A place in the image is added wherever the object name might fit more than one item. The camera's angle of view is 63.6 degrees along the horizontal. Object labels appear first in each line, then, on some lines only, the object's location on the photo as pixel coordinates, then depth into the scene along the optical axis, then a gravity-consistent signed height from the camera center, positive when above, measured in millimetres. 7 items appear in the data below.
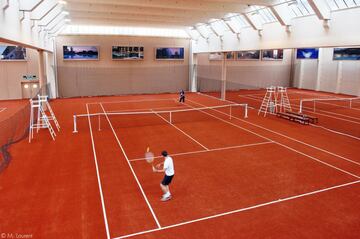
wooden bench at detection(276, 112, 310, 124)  20625 -2835
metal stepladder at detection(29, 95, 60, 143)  16797 -3302
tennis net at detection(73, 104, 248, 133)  20766 -3181
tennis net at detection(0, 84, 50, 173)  13666 -3512
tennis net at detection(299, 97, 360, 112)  27203 -2581
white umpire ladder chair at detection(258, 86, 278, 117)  24758 -2541
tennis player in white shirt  9141 -3057
